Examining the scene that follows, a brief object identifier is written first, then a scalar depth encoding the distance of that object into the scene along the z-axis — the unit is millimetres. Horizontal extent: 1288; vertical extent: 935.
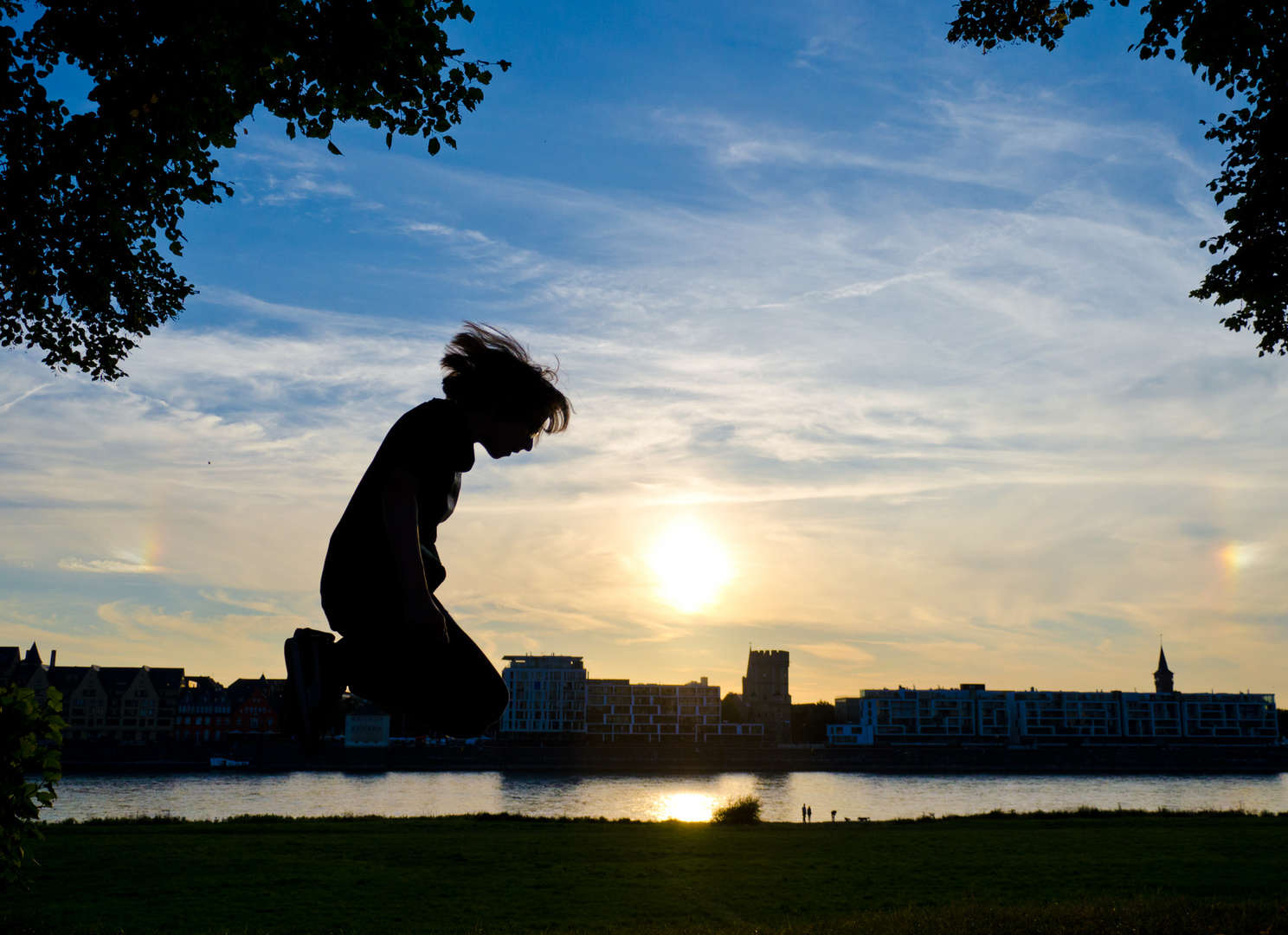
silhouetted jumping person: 3170
